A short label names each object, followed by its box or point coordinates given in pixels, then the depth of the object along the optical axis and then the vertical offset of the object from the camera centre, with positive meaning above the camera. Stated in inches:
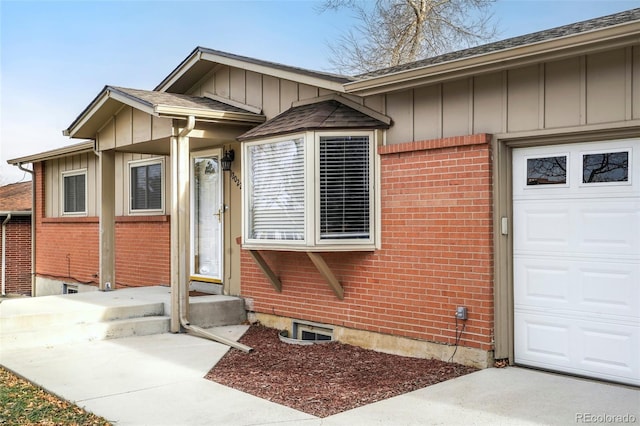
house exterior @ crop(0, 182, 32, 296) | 669.9 -49.8
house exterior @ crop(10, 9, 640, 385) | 200.2 +5.7
